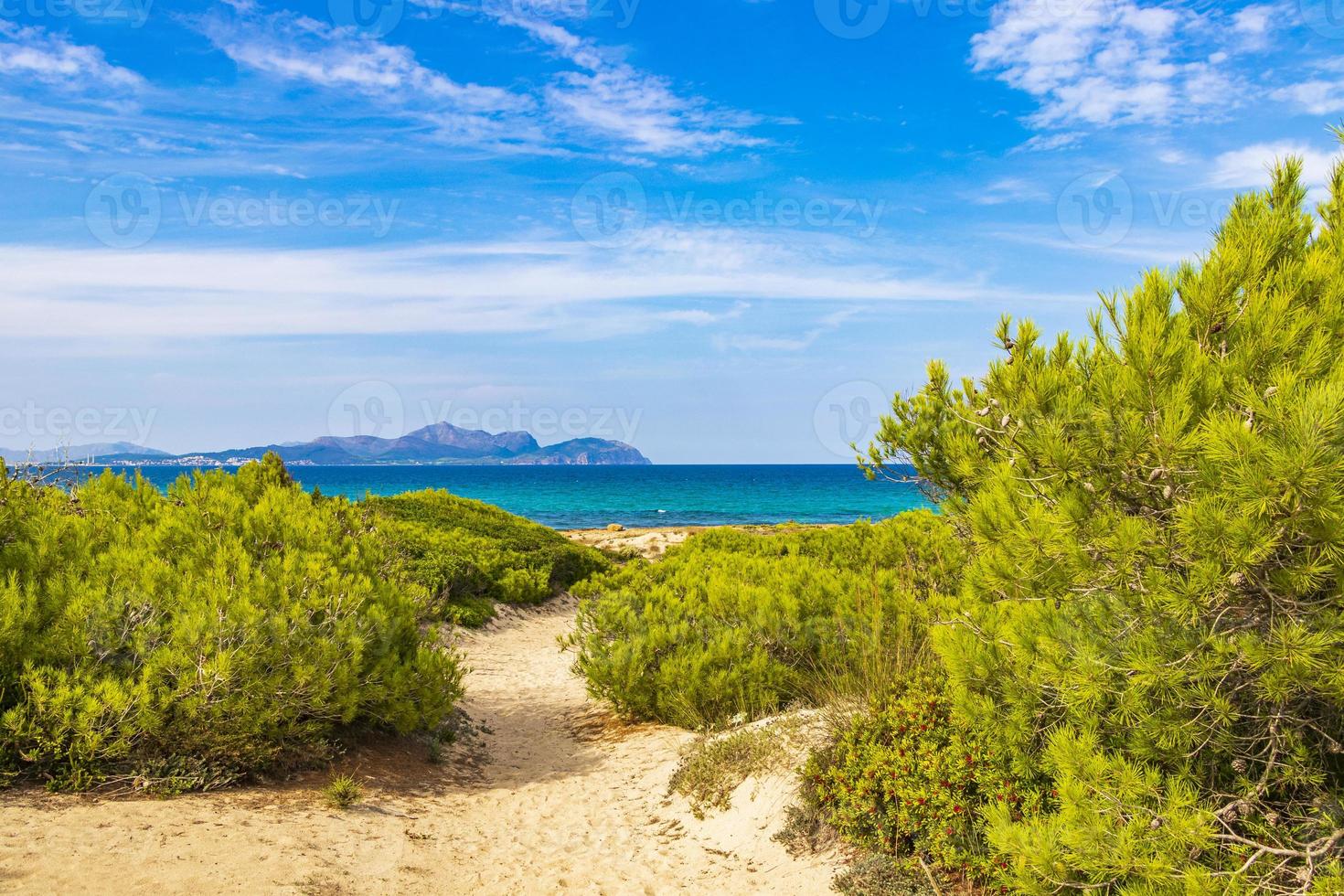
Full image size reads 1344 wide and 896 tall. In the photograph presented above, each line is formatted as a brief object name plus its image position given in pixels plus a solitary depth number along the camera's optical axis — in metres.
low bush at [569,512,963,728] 8.00
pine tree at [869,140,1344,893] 2.84
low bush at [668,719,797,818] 6.45
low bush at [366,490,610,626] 15.02
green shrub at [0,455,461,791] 5.49
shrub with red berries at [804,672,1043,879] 4.57
